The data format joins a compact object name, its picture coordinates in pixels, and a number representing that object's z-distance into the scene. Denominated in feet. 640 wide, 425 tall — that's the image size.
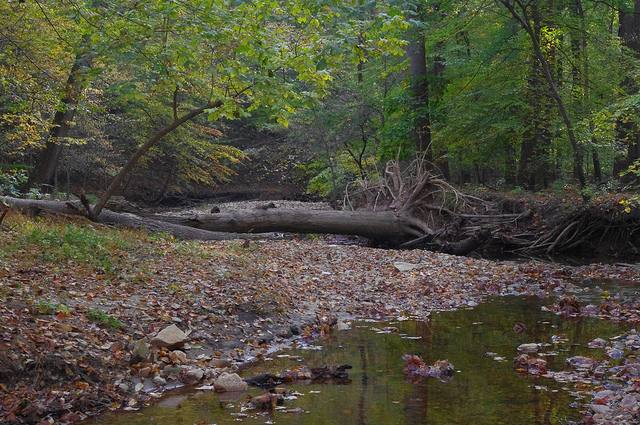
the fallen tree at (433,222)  40.95
